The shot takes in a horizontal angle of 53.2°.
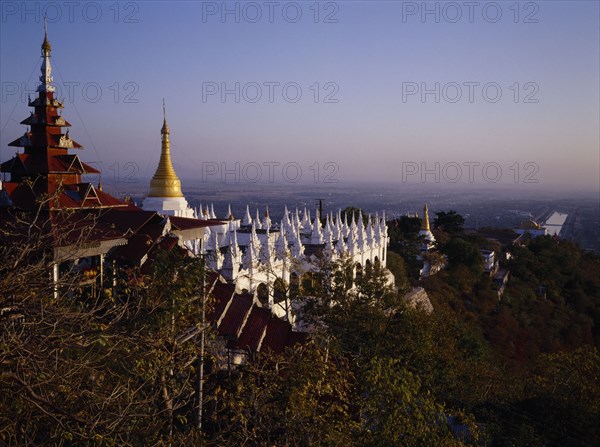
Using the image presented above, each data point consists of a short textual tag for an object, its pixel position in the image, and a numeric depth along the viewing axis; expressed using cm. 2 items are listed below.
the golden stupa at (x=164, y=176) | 2772
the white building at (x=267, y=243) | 2016
